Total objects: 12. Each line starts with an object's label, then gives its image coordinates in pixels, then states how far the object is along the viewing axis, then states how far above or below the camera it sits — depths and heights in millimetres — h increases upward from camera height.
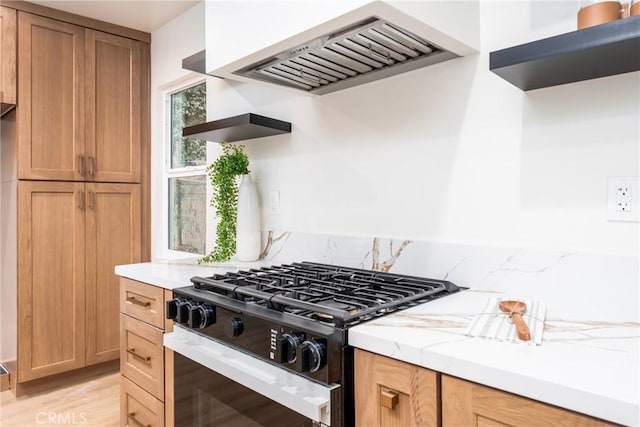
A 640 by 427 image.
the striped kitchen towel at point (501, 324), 919 -257
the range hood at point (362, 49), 1188 +541
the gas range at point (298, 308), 997 -260
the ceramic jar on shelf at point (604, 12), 1041 +485
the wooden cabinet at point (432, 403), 737 -361
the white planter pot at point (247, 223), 2111 -46
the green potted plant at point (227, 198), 2139 +78
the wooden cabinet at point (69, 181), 2619 +218
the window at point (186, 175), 2920 +268
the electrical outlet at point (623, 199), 1126 +36
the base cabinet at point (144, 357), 1661 -581
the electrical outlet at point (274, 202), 2170 +55
